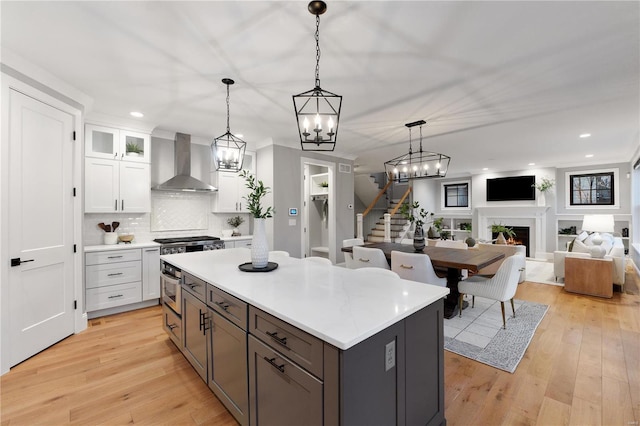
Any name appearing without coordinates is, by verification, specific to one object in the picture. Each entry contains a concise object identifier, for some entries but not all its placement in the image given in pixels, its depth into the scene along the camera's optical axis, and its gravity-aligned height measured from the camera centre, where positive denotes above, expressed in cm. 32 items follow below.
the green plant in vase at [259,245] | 221 -25
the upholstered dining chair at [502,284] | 310 -81
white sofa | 454 -70
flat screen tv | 820 +72
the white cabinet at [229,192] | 489 +37
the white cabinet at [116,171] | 376 +59
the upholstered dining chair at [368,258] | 368 -59
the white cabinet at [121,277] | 357 -84
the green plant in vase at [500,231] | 545 -41
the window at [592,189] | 725 +61
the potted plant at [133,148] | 407 +93
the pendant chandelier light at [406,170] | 414 +65
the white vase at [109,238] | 395 -33
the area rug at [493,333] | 263 -131
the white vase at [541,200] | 795 +35
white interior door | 253 -11
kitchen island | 114 -64
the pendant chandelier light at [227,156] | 288 +59
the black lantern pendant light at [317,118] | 175 +66
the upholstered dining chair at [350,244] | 424 -51
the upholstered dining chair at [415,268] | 324 -64
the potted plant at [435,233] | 568 -40
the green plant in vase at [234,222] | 522 -16
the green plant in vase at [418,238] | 402 -35
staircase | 922 -53
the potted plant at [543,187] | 787 +72
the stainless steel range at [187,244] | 409 -45
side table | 432 -100
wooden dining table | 316 -55
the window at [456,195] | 975 +62
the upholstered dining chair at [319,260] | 267 -46
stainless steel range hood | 445 +77
